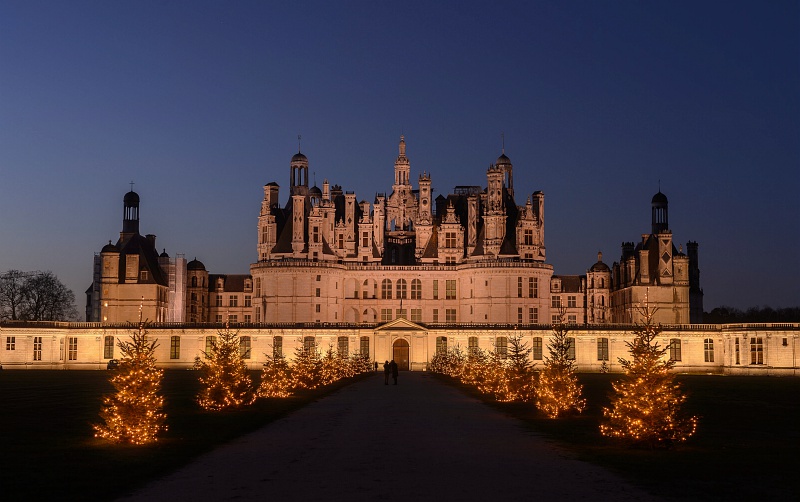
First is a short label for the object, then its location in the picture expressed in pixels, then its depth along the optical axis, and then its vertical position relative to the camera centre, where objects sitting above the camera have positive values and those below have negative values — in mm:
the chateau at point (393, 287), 94938 +3821
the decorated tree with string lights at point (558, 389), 35469 -2448
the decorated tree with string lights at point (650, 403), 24469 -2016
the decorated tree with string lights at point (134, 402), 25516 -2063
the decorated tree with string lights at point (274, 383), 48438 -2977
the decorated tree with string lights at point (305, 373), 56719 -2945
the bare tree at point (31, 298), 125756 +3313
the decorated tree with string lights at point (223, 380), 38281 -2282
